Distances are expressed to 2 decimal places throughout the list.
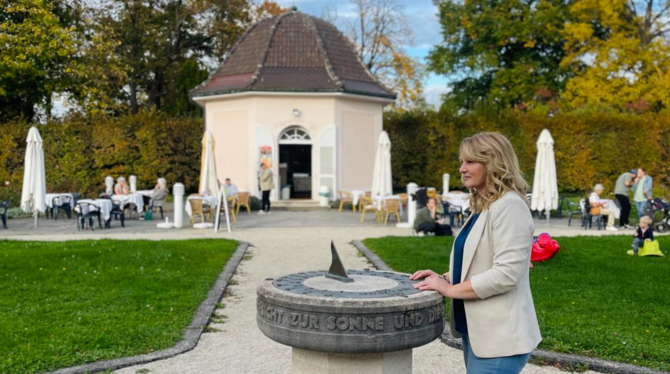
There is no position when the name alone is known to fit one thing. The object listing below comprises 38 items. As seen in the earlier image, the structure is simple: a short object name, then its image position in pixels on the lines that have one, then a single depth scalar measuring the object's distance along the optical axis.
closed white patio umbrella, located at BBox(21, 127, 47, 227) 16.78
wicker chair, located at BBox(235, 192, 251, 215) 20.67
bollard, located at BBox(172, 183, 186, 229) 16.61
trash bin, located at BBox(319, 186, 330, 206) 23.41
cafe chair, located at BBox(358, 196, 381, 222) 18.62
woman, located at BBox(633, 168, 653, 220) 16.25
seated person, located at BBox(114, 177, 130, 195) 19.08
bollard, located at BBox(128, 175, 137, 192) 22.11
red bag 9.84
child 10.70
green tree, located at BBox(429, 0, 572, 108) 34.78
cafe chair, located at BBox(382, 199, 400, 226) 17.61
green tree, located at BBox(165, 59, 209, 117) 33.59
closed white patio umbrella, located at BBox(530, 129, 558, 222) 17.75
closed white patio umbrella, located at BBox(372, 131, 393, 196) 19.48
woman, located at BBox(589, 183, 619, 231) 16.36
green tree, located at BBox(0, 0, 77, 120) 22.92
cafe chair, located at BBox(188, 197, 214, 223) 16.91
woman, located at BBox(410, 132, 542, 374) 2.85
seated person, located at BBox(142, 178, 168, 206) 19.00
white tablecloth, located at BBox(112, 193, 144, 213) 18.44
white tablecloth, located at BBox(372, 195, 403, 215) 18.30
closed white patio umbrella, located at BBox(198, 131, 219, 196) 18.19
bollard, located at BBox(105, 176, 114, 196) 19.74
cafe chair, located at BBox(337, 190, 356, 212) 22.17
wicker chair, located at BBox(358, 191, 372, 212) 21.55
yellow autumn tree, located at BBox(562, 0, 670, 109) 31.36
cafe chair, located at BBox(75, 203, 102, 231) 16.16
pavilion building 23.73
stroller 15.78
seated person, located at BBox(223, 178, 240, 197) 19.37
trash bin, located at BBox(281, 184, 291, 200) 24.62
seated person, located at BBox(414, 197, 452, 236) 13.83
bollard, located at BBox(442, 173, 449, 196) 24.30
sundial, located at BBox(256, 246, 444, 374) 3.35
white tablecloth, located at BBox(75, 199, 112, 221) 16.67
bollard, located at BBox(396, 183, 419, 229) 16.56
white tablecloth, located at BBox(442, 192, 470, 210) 18.20
